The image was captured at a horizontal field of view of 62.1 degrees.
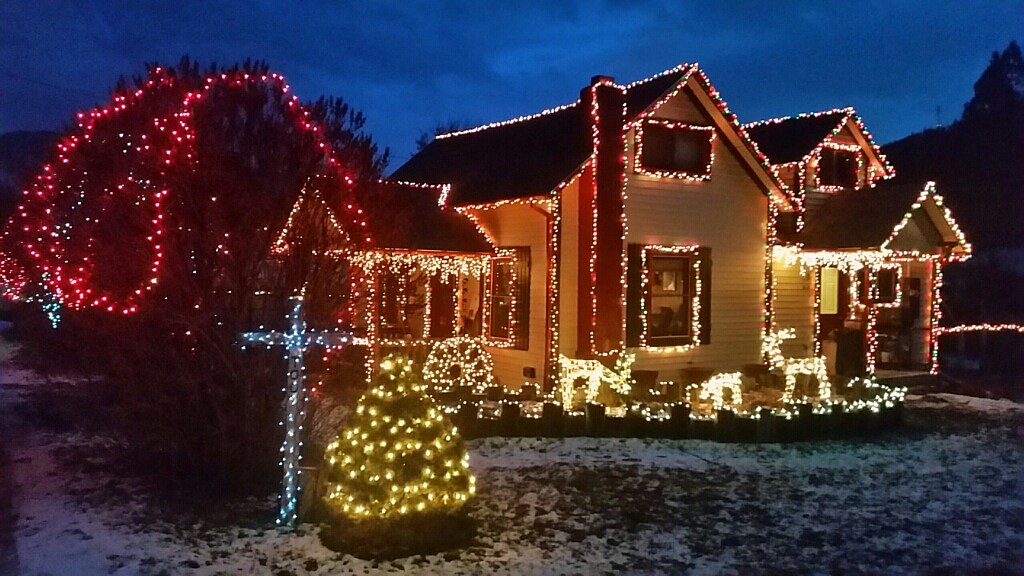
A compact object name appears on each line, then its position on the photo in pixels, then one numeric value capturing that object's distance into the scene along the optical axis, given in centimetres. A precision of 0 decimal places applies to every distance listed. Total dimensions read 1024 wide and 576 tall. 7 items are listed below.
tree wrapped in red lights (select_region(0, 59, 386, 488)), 775
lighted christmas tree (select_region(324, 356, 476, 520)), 680
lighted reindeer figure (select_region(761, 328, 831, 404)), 1404
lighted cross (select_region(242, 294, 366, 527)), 720
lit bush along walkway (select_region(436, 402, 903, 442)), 1131
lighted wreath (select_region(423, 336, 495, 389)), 1487
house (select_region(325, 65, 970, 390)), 1412
